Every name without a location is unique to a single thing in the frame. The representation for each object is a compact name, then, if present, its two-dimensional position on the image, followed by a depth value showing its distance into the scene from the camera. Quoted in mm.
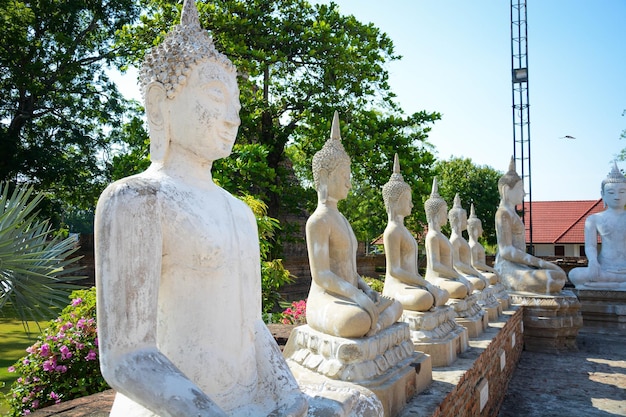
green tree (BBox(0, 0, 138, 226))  13188
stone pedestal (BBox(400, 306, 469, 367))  4543
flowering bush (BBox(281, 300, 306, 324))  6934
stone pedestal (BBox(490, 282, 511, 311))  8369
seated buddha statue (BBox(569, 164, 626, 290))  10492
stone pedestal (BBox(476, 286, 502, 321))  7258
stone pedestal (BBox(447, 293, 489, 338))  5912
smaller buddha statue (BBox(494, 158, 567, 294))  9289
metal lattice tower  16016
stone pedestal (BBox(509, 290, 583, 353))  8898
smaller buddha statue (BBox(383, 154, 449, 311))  4719
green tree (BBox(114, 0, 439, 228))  10352
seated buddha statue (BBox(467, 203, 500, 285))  8773
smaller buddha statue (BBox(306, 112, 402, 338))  3509
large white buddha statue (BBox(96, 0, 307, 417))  1488
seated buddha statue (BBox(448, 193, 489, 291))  7699
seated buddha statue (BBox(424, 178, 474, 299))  6020
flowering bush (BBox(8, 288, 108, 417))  4566
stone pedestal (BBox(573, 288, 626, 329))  10008
